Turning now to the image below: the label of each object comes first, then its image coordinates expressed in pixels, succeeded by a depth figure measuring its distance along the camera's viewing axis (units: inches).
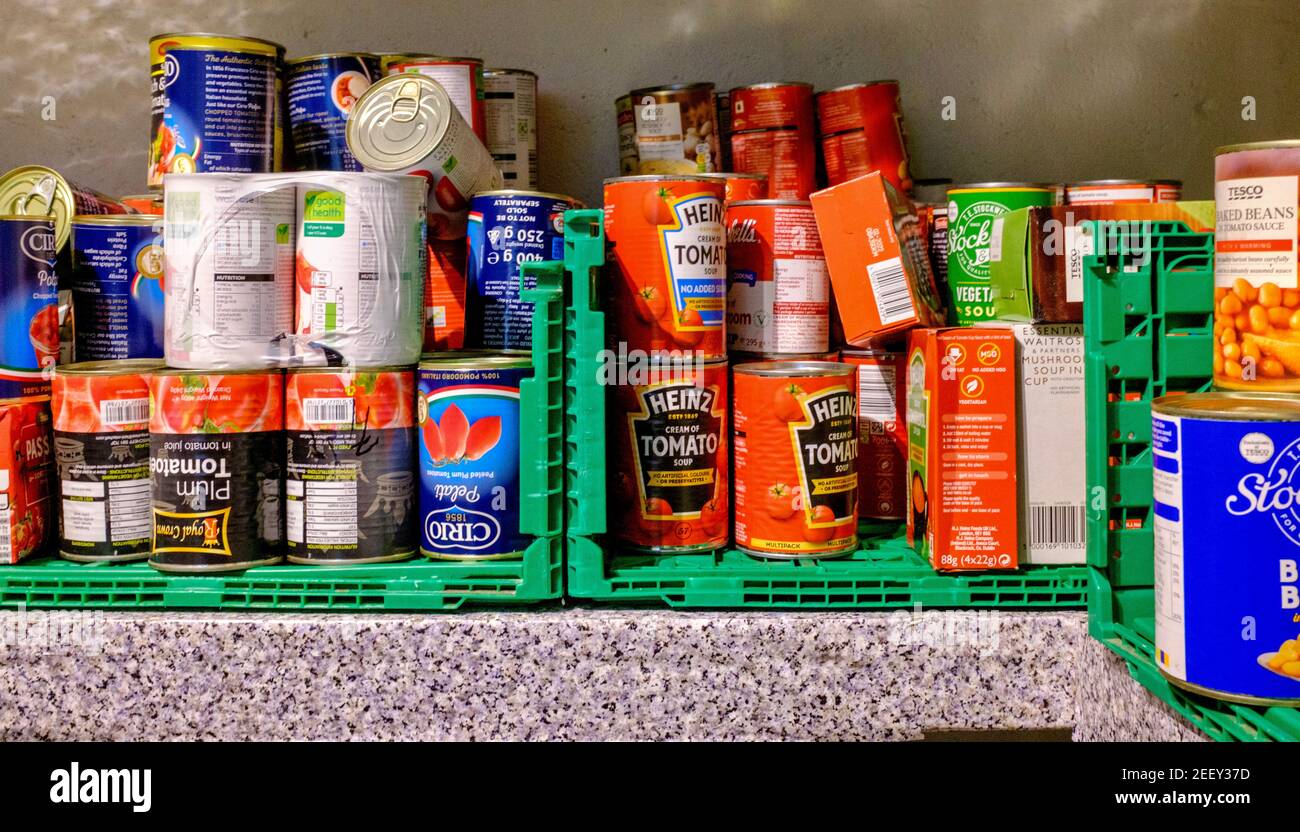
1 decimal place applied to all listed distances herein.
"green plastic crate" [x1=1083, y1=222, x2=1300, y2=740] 47.2
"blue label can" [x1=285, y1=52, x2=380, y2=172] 69.8
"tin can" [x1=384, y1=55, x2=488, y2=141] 70.7
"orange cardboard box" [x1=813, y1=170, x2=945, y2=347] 60.8
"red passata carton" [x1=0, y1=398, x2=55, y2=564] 59.7
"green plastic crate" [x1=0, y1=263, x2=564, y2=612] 56.9
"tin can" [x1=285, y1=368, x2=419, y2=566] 58.2
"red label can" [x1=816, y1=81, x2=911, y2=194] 77.0
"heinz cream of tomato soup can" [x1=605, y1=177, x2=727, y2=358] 59.5
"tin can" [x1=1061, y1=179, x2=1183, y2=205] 65.5
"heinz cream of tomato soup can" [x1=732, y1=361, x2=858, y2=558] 58.4
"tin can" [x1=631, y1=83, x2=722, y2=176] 77.8
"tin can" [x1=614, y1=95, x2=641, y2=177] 79.6
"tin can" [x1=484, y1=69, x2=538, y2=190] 76.9
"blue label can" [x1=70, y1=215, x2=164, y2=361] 63.5
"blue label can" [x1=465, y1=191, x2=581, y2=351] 63.7
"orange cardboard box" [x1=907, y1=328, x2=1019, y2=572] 57.2
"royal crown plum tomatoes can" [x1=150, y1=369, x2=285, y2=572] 57.2
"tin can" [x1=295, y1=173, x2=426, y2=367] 58.4
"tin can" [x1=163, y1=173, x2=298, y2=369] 57.6
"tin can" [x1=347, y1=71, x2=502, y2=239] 63.7
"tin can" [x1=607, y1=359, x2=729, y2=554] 60.0
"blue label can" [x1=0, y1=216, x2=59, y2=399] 61.0
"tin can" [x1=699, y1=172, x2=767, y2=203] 68.2
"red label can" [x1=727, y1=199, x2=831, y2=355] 63.2
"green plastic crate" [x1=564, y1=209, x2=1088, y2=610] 56.8
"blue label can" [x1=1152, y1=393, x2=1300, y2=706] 36.4
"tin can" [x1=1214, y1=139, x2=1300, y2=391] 39.5
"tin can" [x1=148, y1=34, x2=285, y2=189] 64.9
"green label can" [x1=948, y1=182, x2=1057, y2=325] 59.9
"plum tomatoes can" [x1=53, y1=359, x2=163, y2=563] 59.3
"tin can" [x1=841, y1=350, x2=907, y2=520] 66.5
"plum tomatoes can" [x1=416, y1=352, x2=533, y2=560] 58.1
